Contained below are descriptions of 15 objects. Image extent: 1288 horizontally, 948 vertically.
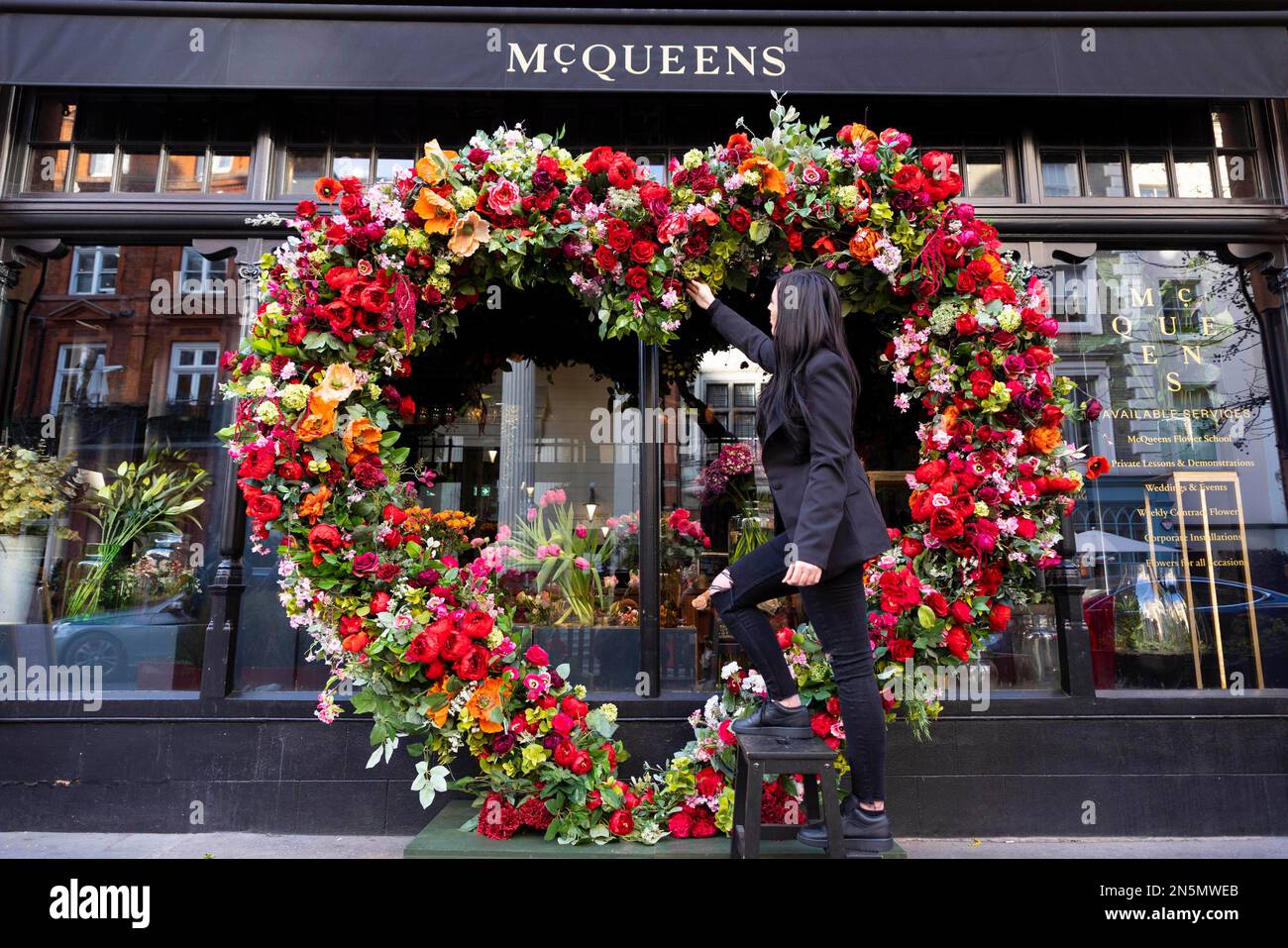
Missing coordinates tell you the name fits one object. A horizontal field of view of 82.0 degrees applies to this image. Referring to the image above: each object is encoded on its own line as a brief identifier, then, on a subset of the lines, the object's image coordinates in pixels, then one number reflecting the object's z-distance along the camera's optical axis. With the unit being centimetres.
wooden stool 265
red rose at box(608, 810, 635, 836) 329
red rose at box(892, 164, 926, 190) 332
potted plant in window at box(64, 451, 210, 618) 480
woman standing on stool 267
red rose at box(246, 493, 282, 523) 311
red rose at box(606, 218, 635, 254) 334
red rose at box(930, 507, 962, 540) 318
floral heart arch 319
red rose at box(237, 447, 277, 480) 312
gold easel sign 468
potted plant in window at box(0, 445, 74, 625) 464
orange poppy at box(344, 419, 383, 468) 325
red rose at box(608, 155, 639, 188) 338
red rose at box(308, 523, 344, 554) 311
